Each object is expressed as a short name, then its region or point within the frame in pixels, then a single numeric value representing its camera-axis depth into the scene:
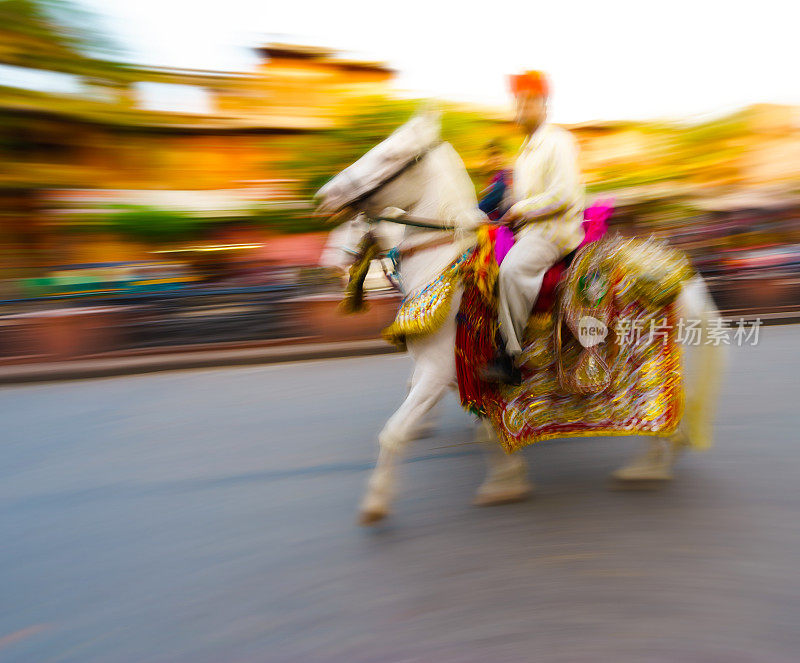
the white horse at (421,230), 2.60
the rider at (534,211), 2.64
